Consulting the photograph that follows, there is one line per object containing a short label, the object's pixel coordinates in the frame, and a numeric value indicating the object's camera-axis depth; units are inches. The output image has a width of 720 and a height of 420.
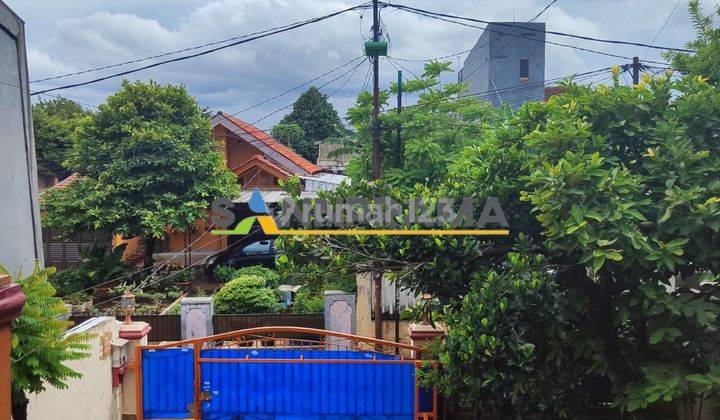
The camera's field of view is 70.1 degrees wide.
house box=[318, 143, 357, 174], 734.2
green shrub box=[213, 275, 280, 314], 353.1
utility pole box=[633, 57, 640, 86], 402.3
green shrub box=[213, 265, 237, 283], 495.8
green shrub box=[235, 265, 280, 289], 428.8
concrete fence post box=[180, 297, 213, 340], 320.8
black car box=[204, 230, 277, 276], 523.2
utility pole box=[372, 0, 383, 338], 344.2
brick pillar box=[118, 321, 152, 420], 233.1
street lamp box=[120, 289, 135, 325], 238.7
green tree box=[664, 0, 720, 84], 165.3
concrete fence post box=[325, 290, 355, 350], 313.1
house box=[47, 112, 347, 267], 604.4
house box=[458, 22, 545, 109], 801.6
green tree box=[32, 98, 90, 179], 833.5
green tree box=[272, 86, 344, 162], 1096.5
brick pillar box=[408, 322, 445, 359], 221.3
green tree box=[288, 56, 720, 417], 135.1
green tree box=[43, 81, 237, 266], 462.9
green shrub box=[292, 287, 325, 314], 354.6
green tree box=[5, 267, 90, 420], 108.7
